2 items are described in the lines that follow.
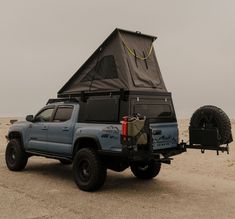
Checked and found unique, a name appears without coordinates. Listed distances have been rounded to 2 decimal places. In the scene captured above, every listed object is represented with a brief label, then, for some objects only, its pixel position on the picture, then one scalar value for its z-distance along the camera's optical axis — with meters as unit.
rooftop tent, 6.06
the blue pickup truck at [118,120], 5.50
